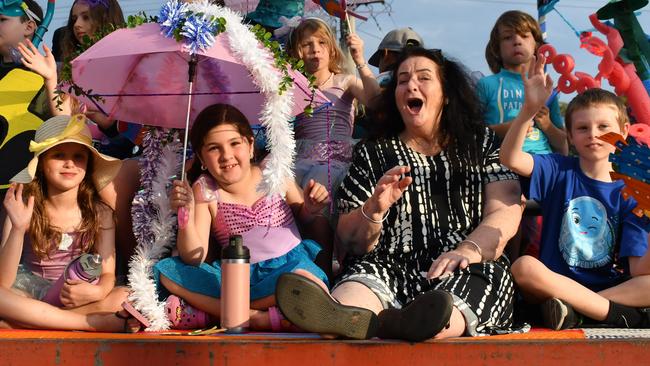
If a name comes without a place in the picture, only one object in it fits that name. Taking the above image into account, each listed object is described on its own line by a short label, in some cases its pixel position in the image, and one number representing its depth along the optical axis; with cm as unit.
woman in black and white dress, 359
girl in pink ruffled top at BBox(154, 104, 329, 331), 388
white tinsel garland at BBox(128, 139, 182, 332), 374
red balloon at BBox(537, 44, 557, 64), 416
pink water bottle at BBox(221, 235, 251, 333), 349
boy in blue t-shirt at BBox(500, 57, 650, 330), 372
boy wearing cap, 589
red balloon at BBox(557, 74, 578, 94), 438
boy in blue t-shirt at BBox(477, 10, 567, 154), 522
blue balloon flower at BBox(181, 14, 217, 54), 378
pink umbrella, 429
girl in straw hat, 380
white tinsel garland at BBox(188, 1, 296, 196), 389
